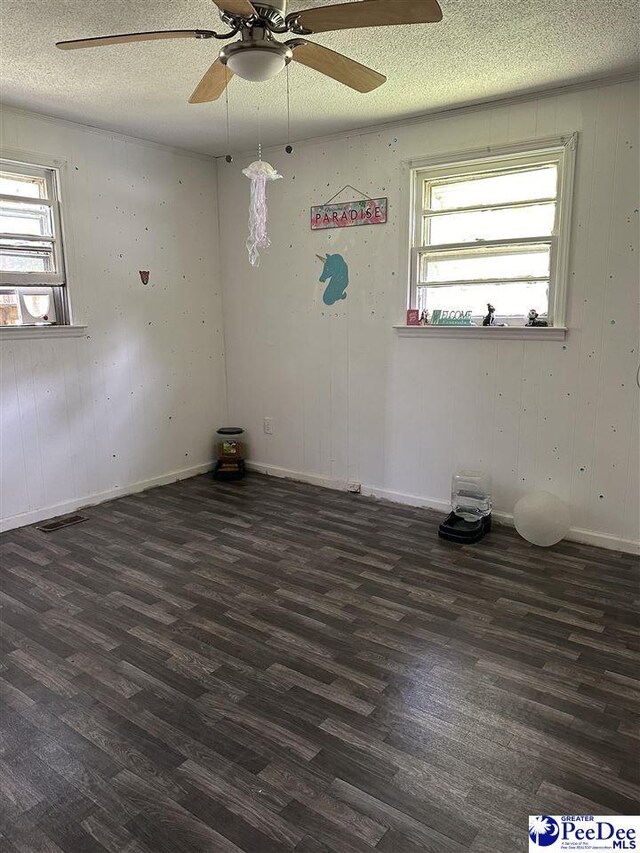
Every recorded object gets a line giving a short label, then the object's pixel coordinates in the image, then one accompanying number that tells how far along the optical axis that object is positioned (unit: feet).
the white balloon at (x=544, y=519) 11.02
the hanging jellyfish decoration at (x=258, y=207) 9.32
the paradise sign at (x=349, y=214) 13.15
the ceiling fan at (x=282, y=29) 5.90
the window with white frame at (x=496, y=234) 11.16
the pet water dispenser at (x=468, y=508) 11.61
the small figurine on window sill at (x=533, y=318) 11.50
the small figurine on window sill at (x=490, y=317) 12.00
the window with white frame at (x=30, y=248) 11.96
